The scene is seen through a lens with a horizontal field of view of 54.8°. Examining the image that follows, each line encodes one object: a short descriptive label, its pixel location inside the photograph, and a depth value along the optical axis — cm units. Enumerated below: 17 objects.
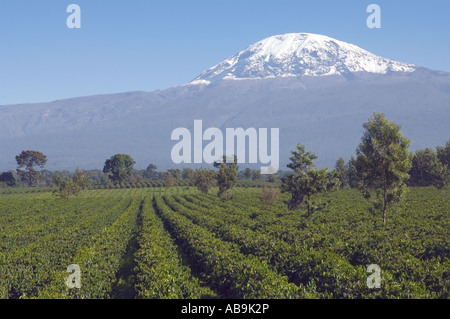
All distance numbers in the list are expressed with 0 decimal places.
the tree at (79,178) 12297
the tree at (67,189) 10031
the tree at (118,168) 18462
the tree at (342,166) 12858
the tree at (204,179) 10295
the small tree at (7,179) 18049
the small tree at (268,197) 7435
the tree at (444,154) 9988
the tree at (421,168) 10331
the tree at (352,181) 11491
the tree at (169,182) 15675
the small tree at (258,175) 18210
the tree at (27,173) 19912
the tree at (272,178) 17892
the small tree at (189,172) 18698
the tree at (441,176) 6588
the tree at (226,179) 8656
